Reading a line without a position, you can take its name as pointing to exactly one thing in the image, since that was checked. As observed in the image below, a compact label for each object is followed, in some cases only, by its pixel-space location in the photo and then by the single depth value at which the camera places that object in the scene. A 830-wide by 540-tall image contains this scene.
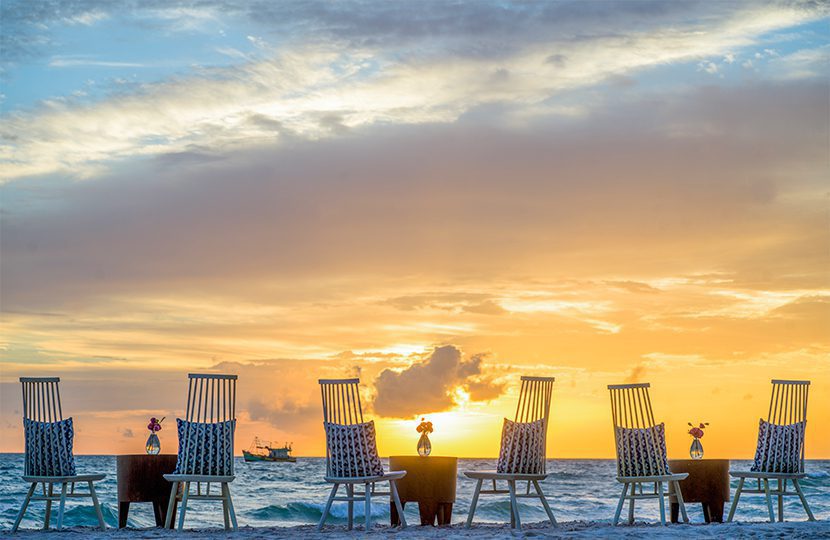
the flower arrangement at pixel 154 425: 10.65
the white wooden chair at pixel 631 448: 9.48
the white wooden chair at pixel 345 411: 9.07
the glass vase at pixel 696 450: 11.16
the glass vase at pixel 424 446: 10.30
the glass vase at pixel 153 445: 10.28
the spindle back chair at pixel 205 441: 8.95
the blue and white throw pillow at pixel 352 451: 9.03
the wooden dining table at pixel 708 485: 10.84
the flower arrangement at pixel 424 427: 10.51
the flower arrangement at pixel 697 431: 11.41
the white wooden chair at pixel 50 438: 9.42
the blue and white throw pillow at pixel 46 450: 9.48
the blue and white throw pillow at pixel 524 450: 9.48
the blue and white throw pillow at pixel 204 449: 9.00
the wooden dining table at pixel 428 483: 10.06
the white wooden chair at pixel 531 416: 9.34
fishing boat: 59.94
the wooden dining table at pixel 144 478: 10.02
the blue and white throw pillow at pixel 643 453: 9.55
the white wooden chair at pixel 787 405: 10.42
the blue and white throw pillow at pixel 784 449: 10.22
